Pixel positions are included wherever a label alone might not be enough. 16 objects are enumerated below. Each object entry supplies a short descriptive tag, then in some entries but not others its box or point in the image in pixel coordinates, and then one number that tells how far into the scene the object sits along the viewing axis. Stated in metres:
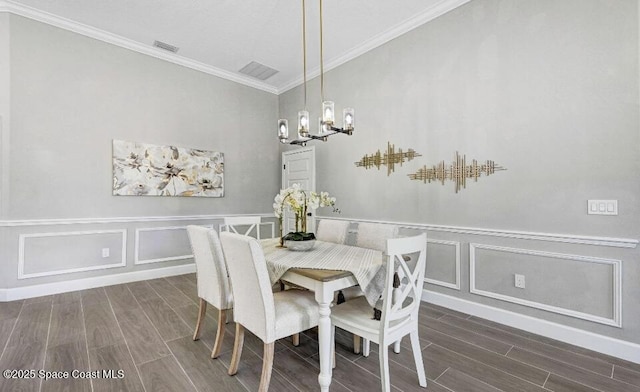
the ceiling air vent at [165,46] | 3.96
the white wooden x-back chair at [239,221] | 3.14
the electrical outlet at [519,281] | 2.61
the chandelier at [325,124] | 2.48
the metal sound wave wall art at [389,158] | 3.49
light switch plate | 2.18
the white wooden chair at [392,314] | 1.58
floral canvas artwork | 3.89
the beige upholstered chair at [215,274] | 2.12
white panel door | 4.84
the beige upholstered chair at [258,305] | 1.64
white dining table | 1.70
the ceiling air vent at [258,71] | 4.61
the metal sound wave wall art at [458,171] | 2.84
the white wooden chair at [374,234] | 2.65
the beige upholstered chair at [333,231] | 3.04
